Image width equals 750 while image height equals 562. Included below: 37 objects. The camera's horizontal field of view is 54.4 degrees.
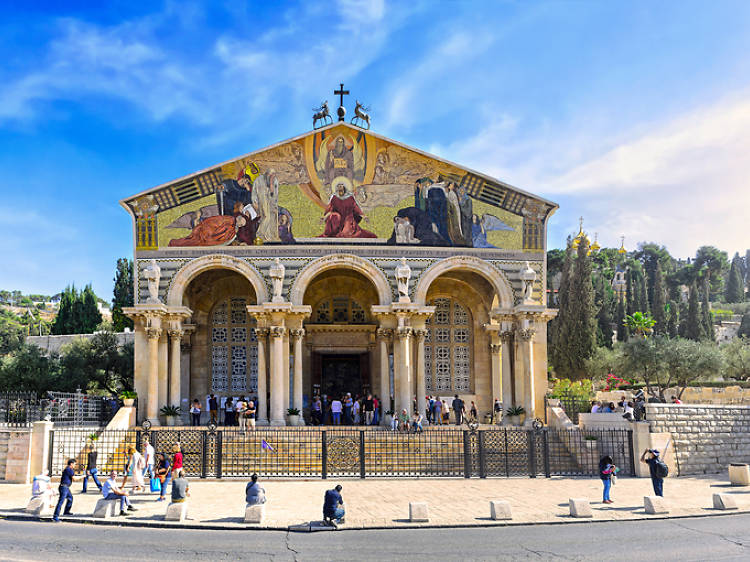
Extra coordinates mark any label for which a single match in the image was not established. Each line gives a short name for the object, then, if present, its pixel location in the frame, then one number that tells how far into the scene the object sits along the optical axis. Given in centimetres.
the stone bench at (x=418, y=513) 1362
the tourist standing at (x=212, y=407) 2903
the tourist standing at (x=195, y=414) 2708
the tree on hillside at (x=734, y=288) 12694
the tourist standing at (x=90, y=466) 1658
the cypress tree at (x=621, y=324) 7800
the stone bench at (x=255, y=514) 1355
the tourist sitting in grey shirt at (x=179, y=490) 1438
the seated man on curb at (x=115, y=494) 1431
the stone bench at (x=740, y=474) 1892
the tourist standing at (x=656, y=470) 1575
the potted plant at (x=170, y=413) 2759
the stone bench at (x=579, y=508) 1420
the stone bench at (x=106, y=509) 1416
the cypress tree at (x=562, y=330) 5316
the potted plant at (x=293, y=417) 2750
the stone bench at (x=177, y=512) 1375
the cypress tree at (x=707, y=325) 6888
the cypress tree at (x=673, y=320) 7638
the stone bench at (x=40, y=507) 1447
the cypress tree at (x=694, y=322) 6706
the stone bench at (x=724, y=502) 1500
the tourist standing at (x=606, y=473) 1570
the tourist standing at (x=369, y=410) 2889
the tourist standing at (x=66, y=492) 1398
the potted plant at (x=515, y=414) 2800
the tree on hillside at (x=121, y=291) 5913
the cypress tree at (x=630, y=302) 8176
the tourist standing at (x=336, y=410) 2791
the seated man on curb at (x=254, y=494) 1403
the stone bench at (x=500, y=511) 1386
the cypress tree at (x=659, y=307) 7606
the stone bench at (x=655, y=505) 1455
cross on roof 2917
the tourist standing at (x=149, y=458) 1777
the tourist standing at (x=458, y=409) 2859
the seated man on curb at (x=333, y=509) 1325
